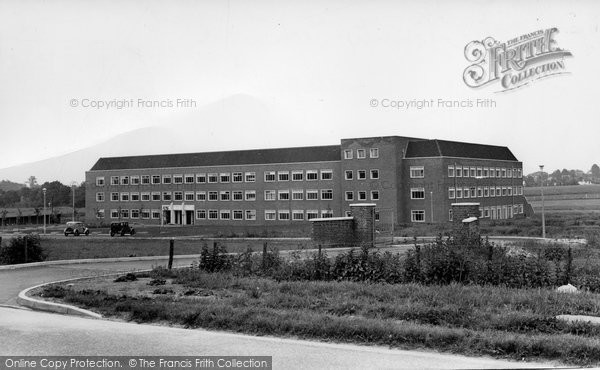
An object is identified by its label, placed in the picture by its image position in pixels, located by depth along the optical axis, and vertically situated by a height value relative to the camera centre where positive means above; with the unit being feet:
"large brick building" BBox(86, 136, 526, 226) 231.30 +11.89
